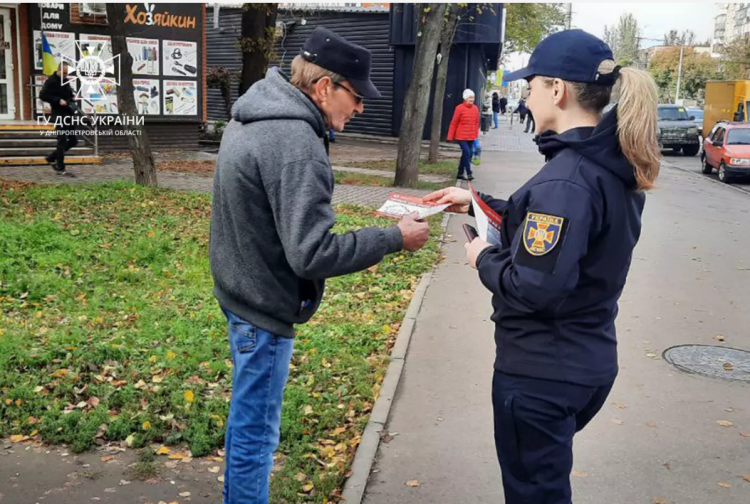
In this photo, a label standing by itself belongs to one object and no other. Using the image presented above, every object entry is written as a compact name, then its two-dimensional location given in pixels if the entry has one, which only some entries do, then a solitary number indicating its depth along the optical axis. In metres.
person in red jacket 18.88
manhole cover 6.37
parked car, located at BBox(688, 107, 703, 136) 48.19
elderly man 2.88
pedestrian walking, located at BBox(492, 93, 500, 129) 52.69
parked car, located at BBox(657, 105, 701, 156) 33.97
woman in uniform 2.53
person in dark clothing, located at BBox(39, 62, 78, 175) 16.02
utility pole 86.94
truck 34.38
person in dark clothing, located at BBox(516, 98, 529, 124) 55.47
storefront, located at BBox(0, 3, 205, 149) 20.19
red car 22.81
